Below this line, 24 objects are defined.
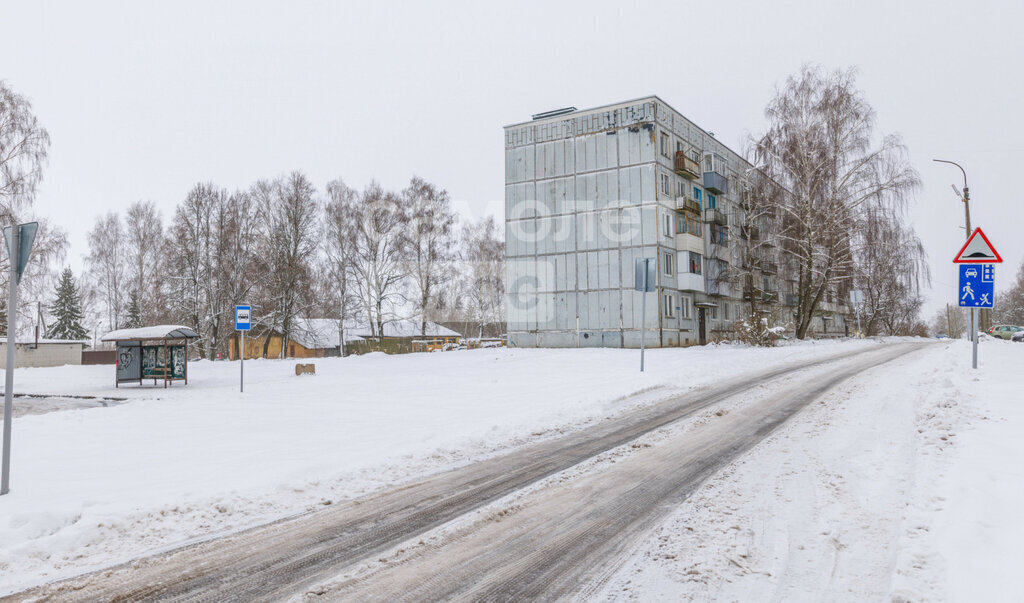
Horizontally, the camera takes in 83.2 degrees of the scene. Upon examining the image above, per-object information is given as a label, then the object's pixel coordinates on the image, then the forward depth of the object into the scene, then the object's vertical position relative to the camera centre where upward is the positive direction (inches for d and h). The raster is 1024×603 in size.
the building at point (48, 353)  1550.2 -63.9
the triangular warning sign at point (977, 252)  478.3 +56.4
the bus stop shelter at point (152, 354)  775.7 -37.3
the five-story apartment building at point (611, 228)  1376.7 +241.7
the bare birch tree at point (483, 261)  2197.3 +244.1
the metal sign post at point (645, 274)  629.9 +53.4
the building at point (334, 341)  1717.5 -54.8
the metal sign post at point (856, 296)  1536.7 +65.2
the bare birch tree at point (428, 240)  1658.5 +248.3
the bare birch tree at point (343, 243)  1612.9 +233.1
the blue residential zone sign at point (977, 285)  483.8 +28.8
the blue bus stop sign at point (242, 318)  633.6 +10.2
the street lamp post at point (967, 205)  1049.5 +208.7
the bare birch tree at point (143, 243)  1820.7 +271.3
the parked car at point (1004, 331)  1937.7 -41.6
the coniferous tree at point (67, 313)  2133.4 +59.8
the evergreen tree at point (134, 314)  1752.0 +43.9
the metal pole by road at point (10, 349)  211.0 -7.5
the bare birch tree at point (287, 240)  1545.3 +235.3
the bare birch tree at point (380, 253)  1601.9 +203.1
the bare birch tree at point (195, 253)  1553.9 +203.7
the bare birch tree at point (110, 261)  1884.8 +221.9
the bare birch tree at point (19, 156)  925.2 +284.0
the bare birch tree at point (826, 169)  1193.4 +321.8
